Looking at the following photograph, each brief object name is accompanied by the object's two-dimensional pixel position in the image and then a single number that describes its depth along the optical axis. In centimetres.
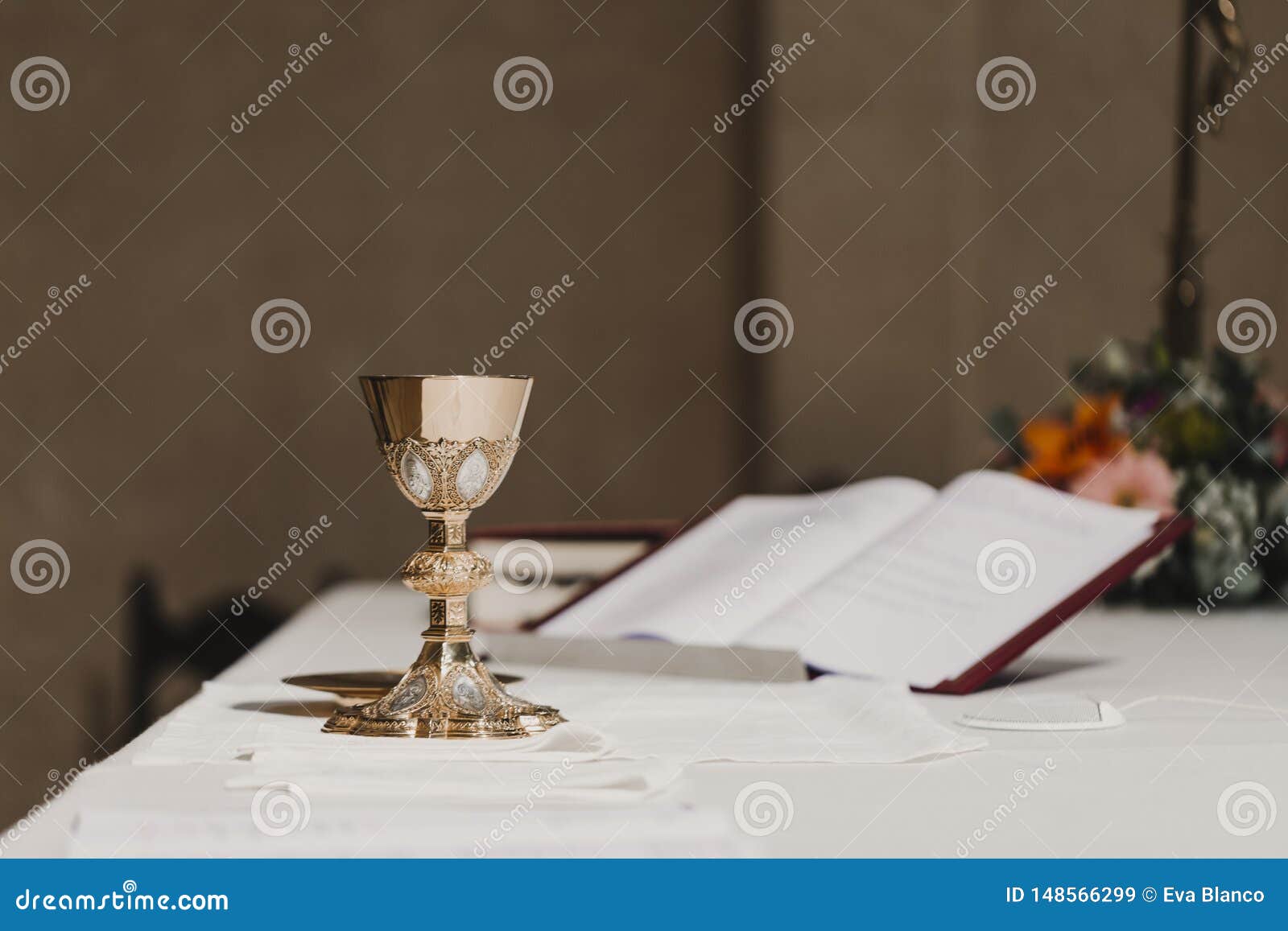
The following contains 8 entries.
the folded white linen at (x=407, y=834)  214
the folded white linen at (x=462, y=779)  221
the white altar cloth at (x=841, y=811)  215
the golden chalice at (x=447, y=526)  237
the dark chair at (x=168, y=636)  416
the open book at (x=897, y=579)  263
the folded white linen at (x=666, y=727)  232
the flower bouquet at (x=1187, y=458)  312
